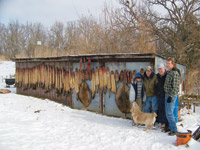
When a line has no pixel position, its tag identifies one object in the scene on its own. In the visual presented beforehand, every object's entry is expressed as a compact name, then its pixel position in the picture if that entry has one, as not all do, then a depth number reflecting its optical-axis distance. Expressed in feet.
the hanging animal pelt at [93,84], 27.13
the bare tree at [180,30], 58.95
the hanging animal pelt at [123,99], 23.66
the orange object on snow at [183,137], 14.51
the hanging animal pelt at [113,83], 24.78
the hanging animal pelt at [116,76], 24.47
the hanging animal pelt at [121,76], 24.09
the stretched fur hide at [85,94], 27.86
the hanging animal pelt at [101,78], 26.25
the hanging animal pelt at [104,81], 25.80
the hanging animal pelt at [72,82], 29.71
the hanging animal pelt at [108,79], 25.36
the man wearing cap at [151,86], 19.34
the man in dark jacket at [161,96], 18.70
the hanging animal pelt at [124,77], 23.76
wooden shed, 23.66
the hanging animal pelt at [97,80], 26.68
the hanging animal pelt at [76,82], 29.17
